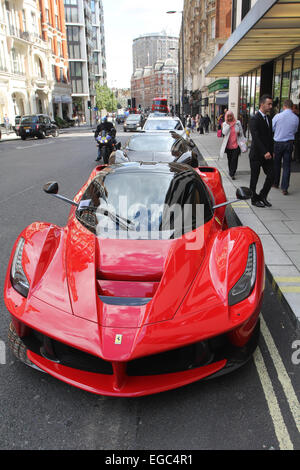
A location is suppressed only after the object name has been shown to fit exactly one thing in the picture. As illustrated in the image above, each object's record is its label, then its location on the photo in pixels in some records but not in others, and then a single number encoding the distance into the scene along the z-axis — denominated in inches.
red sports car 91.0
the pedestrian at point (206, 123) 1188.5
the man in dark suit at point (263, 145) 266.1
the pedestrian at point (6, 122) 1486.1
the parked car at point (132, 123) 1359.5
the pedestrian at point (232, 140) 386.6
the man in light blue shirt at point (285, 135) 303.4
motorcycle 515.5
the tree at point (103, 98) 3464.6
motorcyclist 516.1
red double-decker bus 2418.8
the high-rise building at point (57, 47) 2139.5
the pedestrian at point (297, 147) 480.5
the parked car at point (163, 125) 538.9
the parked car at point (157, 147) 339.0
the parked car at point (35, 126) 1177.5
